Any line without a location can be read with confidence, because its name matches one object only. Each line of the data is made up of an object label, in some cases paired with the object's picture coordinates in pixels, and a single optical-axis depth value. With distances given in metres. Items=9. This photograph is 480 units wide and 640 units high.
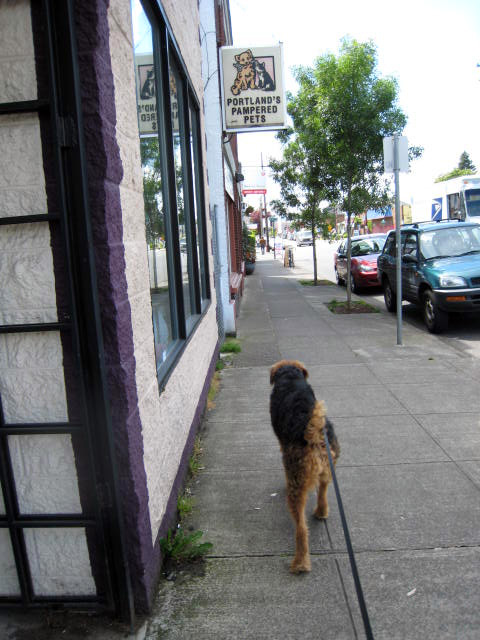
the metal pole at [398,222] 7.94
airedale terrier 2.85
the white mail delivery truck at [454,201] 19.20
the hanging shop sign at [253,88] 9.50
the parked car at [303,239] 68.06
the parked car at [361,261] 16.09
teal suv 8.93
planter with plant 26.91
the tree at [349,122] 11.08
